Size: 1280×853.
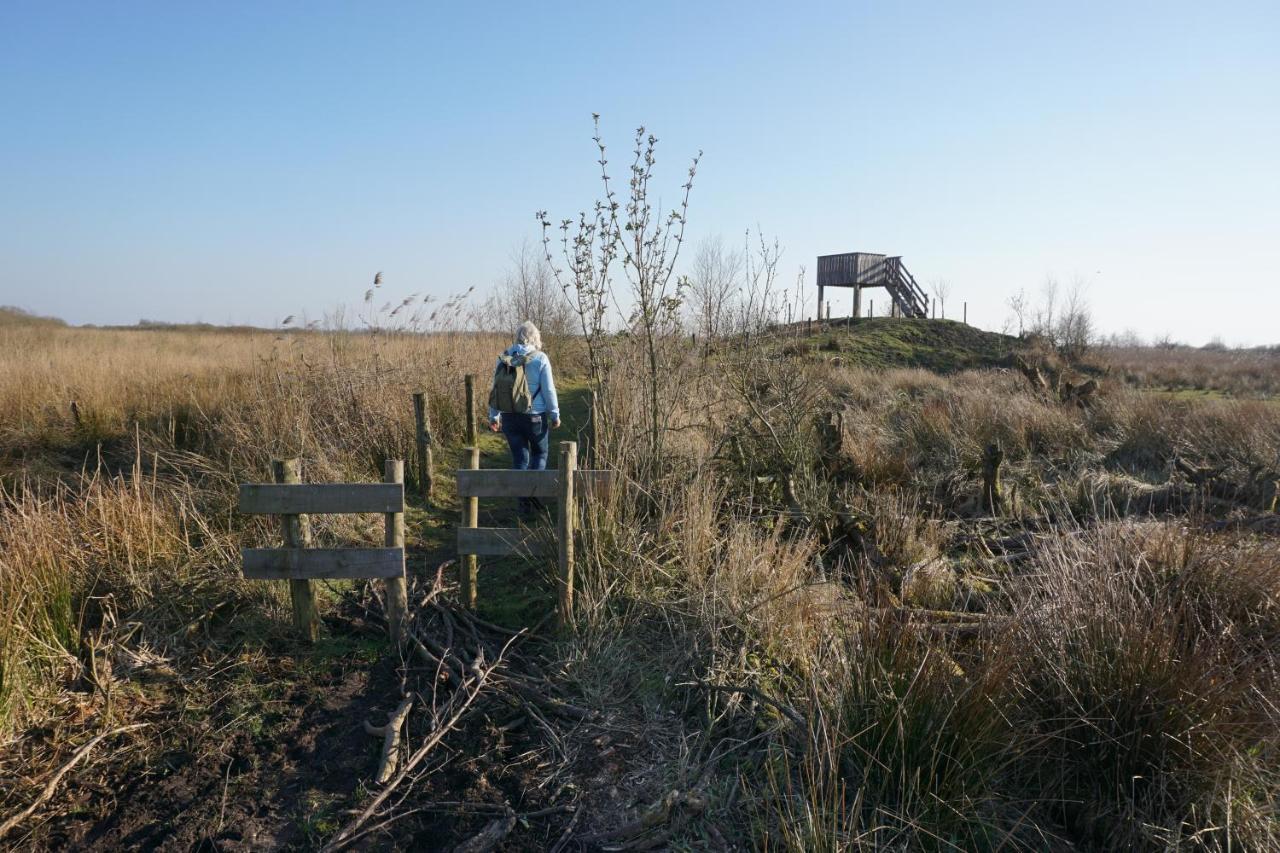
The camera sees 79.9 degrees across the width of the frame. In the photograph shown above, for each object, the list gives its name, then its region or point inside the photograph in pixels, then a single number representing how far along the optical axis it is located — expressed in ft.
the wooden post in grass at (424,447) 25.14
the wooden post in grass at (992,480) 25.04
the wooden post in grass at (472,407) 31.81
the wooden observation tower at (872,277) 108.17
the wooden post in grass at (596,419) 17.33
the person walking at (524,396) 22.88
